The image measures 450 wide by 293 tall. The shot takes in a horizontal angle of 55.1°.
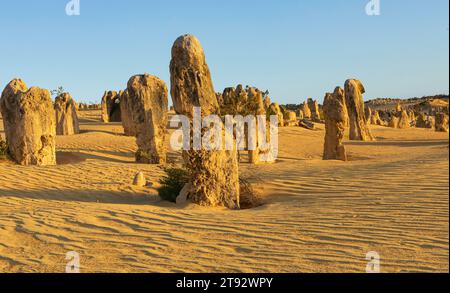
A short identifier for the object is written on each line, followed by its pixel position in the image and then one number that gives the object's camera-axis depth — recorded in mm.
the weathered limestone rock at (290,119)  28039
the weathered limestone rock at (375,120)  35544
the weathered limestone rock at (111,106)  28484
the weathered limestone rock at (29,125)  11984
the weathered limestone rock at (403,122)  31031
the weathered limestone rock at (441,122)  27406
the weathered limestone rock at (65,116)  21000
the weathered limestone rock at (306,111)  40438
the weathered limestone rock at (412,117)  39416
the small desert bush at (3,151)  11916
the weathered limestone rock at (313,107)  36488
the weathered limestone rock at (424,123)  34066
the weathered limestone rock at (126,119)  19578
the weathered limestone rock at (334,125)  14398
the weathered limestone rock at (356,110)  22000
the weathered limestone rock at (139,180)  9383
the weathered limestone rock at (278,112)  26169
